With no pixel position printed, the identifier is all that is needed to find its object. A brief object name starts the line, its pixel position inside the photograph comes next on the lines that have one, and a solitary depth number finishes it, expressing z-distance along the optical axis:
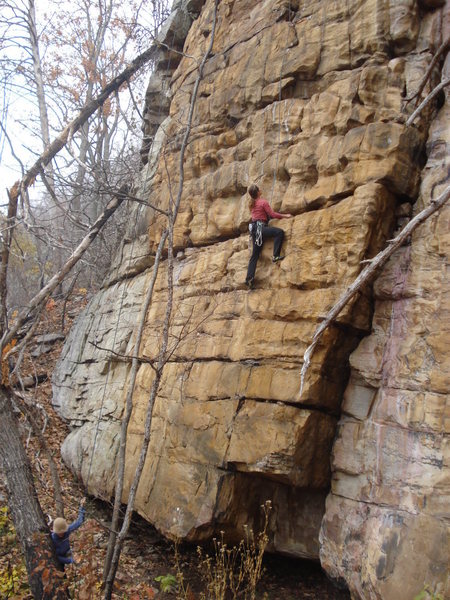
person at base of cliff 6.45
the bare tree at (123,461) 6.07
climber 7.72
